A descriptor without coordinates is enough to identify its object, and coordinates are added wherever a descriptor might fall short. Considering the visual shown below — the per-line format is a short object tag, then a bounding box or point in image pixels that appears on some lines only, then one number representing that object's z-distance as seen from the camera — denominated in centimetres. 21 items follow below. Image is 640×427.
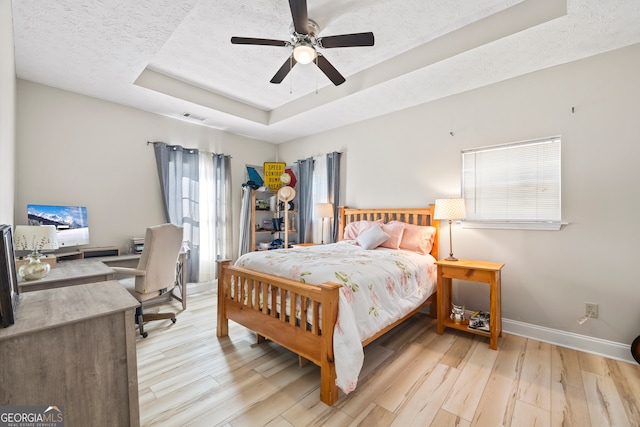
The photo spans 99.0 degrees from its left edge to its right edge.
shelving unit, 493
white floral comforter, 173
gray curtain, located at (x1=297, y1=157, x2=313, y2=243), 478
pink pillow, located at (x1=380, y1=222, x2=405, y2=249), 323
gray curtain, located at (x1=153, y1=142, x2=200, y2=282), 381
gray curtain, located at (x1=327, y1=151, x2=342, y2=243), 434
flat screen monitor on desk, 281
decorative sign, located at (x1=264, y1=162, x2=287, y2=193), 509
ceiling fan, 190
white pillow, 322
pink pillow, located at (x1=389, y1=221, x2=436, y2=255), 315
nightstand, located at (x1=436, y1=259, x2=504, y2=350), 245
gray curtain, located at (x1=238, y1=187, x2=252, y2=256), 461
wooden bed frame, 175
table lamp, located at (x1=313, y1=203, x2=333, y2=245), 422
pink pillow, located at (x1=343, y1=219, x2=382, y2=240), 364
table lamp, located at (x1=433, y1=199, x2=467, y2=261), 285
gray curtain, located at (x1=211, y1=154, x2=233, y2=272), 441
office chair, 261
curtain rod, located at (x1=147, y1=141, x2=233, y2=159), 376
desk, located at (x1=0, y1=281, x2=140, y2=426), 106
